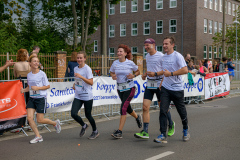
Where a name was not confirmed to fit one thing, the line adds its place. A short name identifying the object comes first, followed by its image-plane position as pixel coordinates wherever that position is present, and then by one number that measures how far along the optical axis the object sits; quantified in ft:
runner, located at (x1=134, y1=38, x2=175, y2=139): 22.03
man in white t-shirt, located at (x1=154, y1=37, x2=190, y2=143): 20.21
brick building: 135.13
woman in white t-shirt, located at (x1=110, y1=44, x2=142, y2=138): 22.33
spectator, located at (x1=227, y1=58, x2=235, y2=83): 62.59
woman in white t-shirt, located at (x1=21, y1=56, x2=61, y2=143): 21.50
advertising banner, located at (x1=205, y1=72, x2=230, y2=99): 46.44
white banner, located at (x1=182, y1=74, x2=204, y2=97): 41.79
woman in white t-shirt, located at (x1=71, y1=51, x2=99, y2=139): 22.05
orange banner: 22.97
